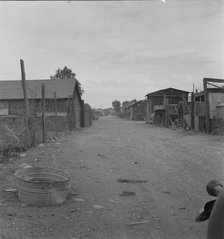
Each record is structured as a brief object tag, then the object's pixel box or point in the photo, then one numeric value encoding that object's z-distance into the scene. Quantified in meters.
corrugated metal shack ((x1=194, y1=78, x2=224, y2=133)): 18.05
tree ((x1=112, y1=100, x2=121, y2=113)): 109.76
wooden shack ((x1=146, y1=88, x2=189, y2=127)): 27.28
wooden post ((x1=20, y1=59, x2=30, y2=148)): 9.42
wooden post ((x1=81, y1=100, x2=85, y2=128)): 31.25
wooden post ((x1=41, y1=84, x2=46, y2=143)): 11.61
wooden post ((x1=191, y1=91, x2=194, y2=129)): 20.87
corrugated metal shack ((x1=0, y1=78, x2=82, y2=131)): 28.81
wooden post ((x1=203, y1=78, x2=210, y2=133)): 18.33
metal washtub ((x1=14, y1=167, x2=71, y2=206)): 5.14
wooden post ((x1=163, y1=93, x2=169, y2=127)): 30.31
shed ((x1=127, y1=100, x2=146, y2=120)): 58.72
